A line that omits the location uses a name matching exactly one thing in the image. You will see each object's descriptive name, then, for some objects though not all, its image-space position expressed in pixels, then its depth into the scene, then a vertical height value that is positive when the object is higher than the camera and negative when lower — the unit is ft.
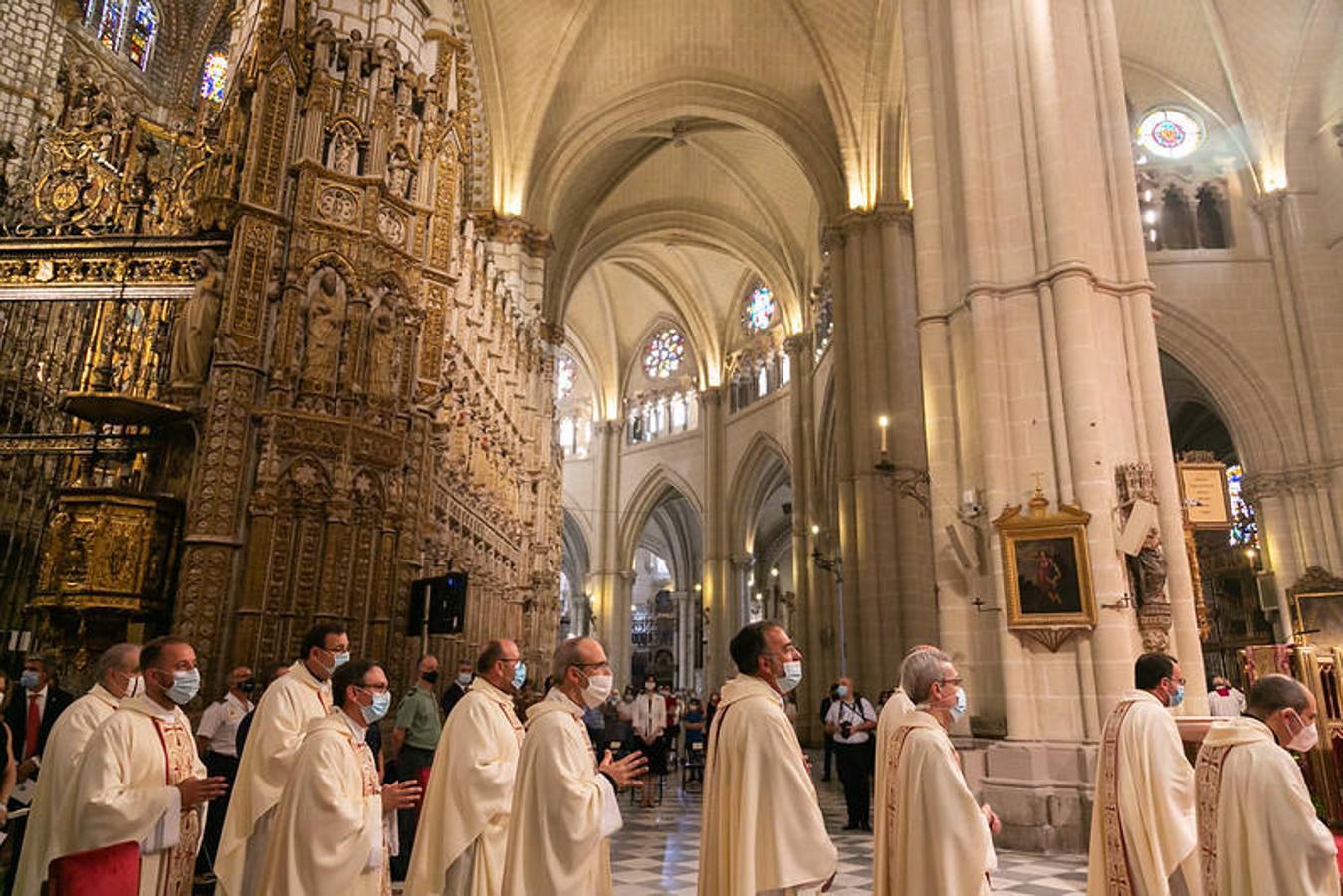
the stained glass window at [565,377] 120.47 +41.30
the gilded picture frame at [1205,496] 34.01 +7.74
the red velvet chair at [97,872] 10.96 -1.99
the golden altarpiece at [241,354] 28.35 +11.78
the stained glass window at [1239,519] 65.87 +13.59
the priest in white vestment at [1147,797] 12.71 -1.14
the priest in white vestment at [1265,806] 10.07 -1.01
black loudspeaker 30.35 +3.22
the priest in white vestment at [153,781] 11.12 -0.97
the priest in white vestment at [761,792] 10.60 -0.97
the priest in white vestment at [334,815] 11.12 -1.33
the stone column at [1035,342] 26.27 +11.42
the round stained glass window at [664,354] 113.50 +41.93
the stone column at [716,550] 97.60 +16.57
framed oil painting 26.43 +3.93
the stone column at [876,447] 51.31 +14.87
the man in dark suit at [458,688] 24.47 +0.41
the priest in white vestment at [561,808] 11.27 -1.24
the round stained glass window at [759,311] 100.32 +42.16
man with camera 30.37 -1.66
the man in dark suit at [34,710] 21.79 -0.25
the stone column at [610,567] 107.34 +15.94
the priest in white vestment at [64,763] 11.40 -0.79
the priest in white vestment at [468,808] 12.93 -1.41
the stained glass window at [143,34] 59.62 +41.92
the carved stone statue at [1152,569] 26.61 +3.96
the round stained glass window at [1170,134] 60.23 +36.44
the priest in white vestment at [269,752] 13.42 -0.70
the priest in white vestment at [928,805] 11.16 -1.16
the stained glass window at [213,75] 64.18 +42.57
